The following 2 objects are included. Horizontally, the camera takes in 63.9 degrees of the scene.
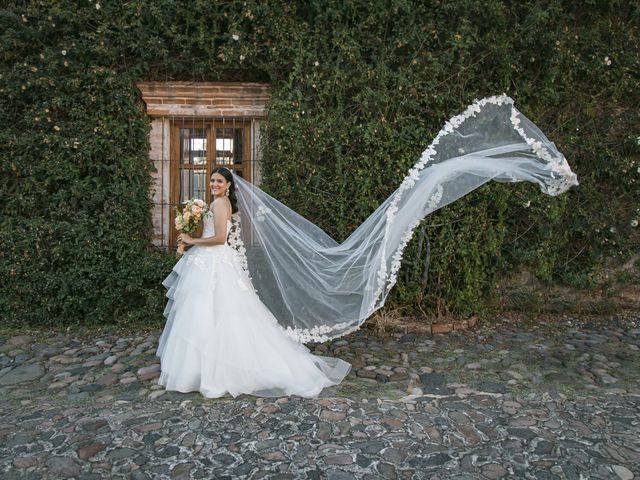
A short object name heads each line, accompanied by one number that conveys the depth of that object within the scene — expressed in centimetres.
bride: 426
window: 656
